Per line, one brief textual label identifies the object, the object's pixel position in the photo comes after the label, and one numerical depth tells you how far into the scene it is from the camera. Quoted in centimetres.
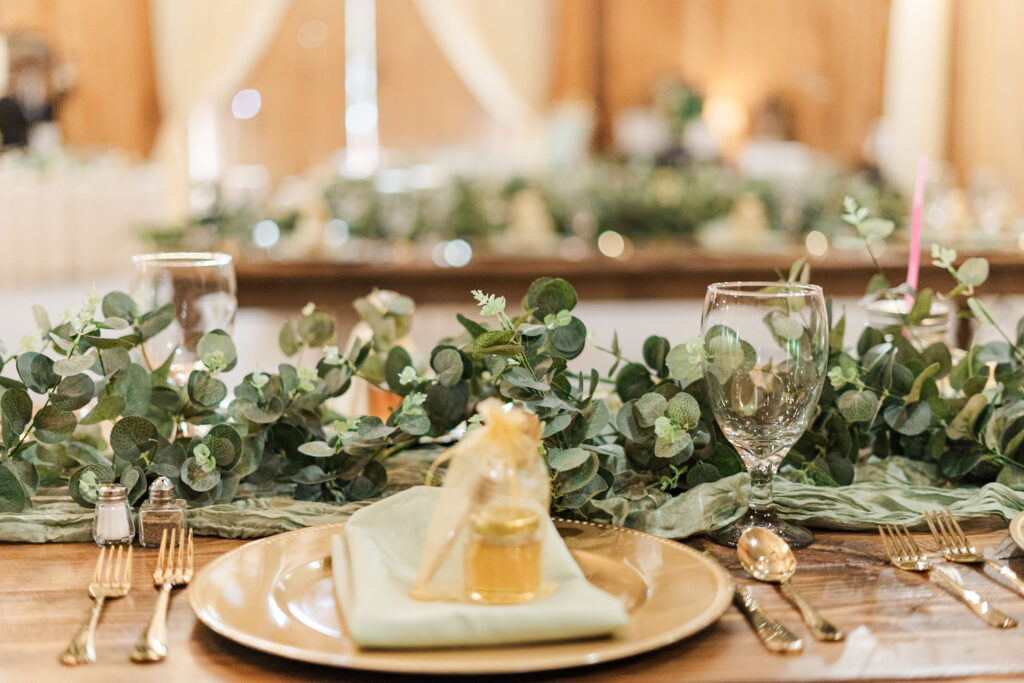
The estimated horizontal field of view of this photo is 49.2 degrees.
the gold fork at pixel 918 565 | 73
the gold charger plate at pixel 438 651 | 64
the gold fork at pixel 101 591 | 67
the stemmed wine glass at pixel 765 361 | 80
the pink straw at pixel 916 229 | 114
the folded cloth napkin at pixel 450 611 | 65
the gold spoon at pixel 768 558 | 79
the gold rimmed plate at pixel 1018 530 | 83
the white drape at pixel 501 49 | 920
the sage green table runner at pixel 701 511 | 90
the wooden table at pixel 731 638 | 65
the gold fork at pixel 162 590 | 67
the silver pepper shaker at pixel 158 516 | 88
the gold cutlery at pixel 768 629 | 68
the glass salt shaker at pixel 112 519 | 88
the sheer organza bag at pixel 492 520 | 69
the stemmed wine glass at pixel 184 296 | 108
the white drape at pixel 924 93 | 926
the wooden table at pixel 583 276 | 285
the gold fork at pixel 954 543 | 81
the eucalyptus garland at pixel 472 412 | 91
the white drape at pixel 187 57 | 832
